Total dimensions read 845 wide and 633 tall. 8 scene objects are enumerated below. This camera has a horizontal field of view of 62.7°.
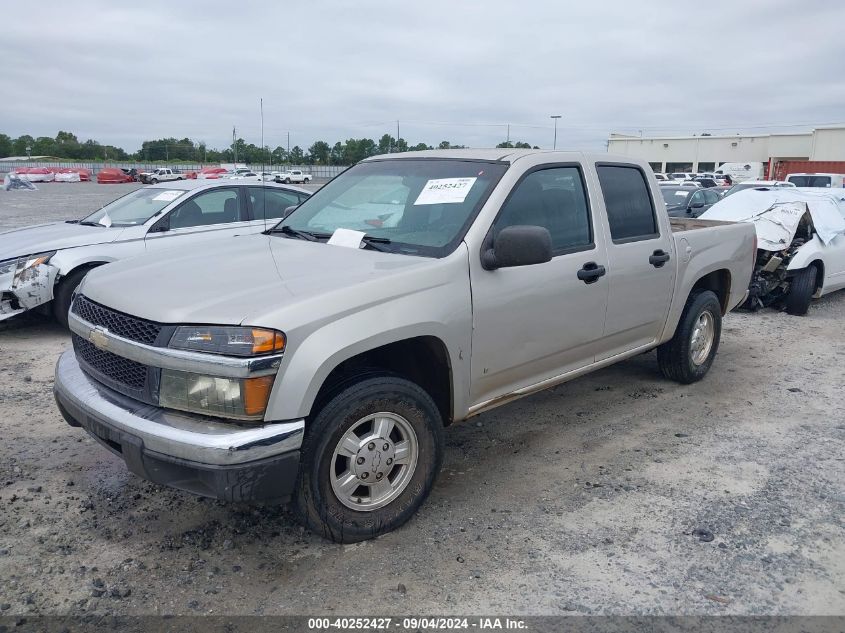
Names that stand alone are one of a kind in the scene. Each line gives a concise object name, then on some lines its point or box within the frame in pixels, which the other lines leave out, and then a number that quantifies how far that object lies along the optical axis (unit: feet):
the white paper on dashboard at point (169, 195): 25.56
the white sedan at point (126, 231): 22.39
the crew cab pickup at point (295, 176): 171.32
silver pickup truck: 9.39
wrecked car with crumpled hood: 28.96
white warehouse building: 189.88
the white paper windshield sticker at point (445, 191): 12.86
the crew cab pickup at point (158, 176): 174.19
